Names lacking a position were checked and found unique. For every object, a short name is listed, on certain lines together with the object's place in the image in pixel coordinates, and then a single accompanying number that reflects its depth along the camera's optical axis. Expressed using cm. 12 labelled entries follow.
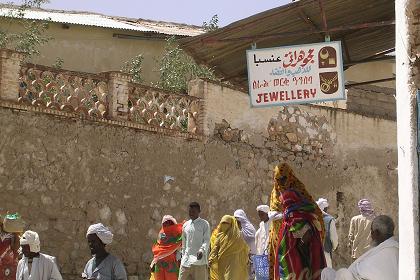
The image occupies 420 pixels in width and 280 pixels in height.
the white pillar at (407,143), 668
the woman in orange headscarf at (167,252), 1354
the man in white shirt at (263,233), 1332
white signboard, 865
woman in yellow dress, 1272
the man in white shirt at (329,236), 1196
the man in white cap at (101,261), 876
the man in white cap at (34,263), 927
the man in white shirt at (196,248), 1298
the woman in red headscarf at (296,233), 875
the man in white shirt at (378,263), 680
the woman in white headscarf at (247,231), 1379
